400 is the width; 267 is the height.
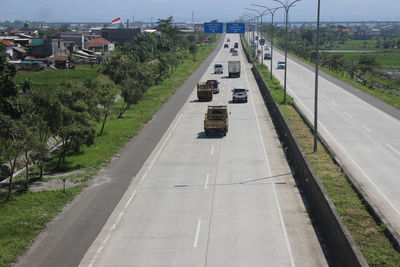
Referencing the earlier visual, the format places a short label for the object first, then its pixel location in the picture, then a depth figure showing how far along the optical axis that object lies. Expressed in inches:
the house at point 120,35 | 7549.2
